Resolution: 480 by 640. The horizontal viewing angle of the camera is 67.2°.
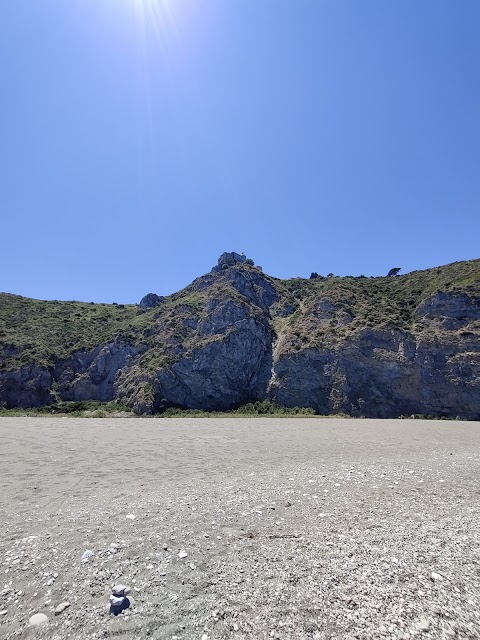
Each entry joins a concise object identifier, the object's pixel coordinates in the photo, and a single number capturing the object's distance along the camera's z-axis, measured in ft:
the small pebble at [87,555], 22.24
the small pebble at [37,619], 16.48
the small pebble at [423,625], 15.88
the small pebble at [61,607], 17.28
